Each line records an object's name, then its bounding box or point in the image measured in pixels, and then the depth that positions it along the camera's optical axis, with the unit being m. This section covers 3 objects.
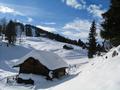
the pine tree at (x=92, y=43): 32.58
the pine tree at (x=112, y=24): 15.08
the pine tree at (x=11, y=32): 44.18
